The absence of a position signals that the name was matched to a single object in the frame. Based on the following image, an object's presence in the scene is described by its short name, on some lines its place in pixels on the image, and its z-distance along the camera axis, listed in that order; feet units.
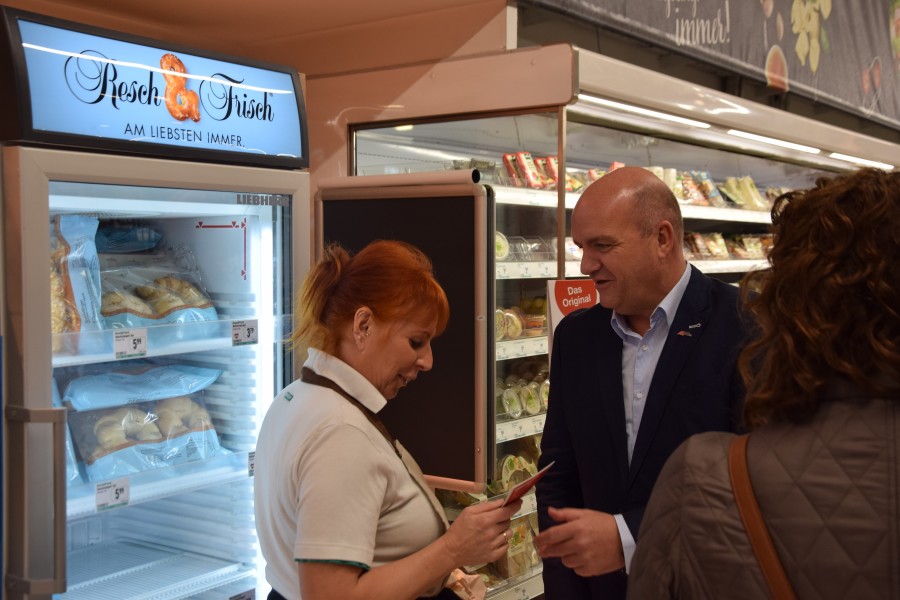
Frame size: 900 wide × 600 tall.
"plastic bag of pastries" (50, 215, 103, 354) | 7.61
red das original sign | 10.37
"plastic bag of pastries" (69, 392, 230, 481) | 8.36
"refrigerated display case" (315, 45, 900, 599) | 10.43
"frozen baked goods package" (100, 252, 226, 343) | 8.59
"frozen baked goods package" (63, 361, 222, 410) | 8.14
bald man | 6.86
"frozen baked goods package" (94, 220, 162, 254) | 8.92
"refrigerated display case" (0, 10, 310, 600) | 6.88
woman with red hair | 5.49
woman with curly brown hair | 3.73
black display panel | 9.60
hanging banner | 14.07
